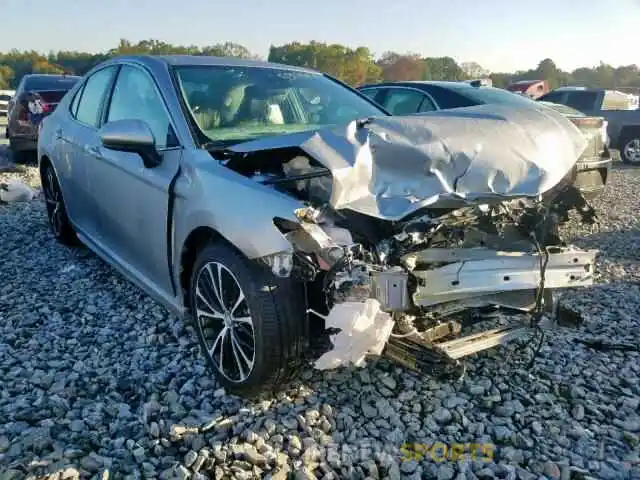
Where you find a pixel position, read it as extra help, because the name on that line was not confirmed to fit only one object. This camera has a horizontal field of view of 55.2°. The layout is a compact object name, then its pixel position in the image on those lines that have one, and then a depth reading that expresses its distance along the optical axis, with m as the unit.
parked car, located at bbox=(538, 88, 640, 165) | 13.34
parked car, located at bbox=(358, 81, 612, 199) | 7.02
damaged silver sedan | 2.69
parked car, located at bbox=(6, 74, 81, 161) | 10.87
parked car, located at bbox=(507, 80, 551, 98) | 27.91
